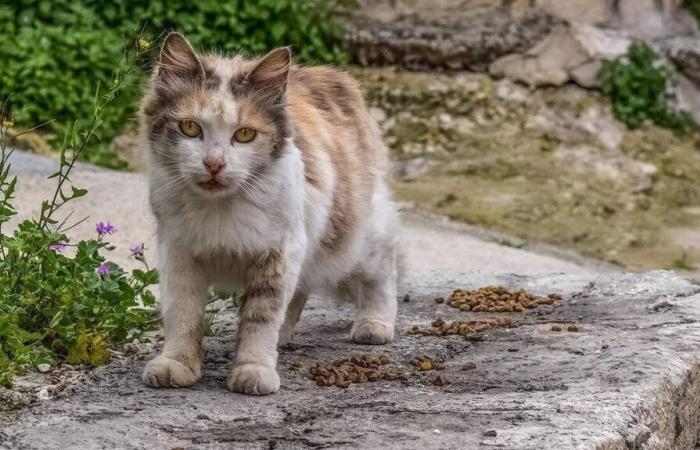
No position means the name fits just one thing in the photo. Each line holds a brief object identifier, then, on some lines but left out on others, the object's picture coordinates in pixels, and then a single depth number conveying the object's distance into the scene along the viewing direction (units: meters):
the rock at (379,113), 11.12
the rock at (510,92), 11.59
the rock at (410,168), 10.54
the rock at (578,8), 11.92
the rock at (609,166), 10.62
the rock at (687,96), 11.74
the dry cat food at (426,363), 4.32
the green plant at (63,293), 4.09
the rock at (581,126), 11.20
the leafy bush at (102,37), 10.20
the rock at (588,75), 11.68
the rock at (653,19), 12.01
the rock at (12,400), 3.69
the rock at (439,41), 11.62
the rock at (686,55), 11.66
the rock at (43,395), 3.80
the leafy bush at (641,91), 11.58
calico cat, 3.82
